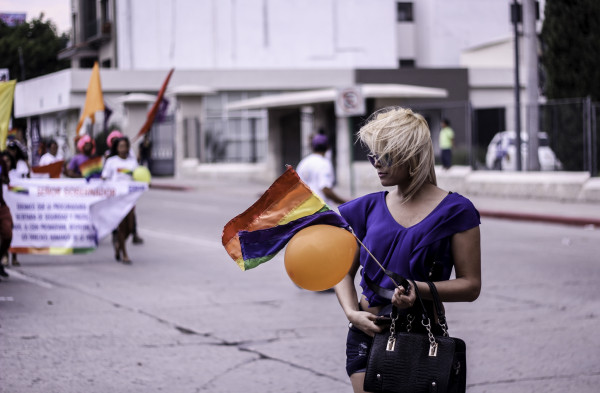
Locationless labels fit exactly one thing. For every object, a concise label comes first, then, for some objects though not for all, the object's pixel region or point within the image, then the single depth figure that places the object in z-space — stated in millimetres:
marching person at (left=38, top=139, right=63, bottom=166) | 16766
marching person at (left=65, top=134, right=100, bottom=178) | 14690
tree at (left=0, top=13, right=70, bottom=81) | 26016
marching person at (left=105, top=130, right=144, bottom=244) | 12898
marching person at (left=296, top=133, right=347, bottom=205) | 10148
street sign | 19922
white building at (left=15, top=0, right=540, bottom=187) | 35844
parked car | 22078
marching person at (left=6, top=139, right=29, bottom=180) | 12078
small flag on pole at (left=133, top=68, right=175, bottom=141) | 12703
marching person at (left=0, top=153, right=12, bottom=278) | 10180
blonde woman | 3074
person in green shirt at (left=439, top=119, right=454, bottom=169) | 24922
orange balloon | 2861
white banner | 11906
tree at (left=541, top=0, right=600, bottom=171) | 21906
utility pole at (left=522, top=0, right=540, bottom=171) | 22859
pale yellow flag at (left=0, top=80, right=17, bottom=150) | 11184
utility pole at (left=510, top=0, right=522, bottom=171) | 22616
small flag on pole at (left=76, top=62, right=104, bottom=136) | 13656
